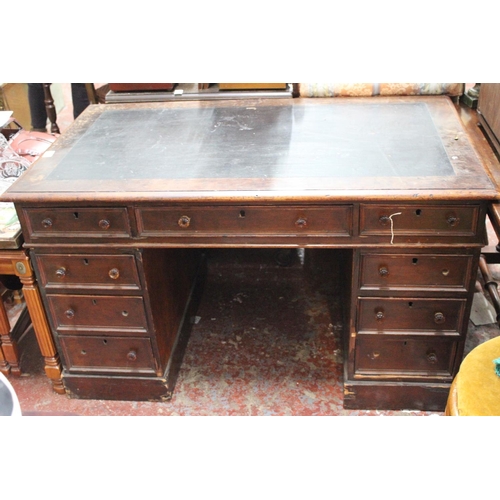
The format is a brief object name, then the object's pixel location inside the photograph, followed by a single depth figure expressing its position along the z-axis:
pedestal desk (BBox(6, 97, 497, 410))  1.89
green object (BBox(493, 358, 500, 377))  1.51
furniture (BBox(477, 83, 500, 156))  2.14
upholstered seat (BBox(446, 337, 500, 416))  1.44
